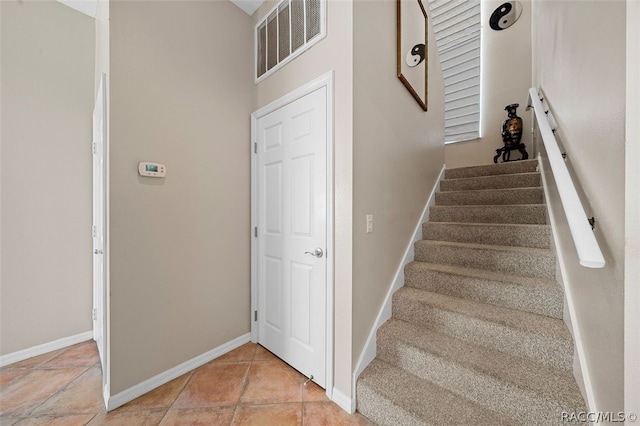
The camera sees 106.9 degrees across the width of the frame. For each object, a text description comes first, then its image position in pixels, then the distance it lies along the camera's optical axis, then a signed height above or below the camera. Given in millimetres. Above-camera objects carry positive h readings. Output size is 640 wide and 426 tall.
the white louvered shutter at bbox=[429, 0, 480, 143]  4070 +2697
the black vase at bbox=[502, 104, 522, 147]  3584 +1279
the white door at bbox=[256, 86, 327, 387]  1714 -173
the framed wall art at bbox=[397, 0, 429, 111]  2006 +1514
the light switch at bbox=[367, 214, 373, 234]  1657 -82
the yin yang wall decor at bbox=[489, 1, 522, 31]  3050 +2620
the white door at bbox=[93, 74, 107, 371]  1876 -166
